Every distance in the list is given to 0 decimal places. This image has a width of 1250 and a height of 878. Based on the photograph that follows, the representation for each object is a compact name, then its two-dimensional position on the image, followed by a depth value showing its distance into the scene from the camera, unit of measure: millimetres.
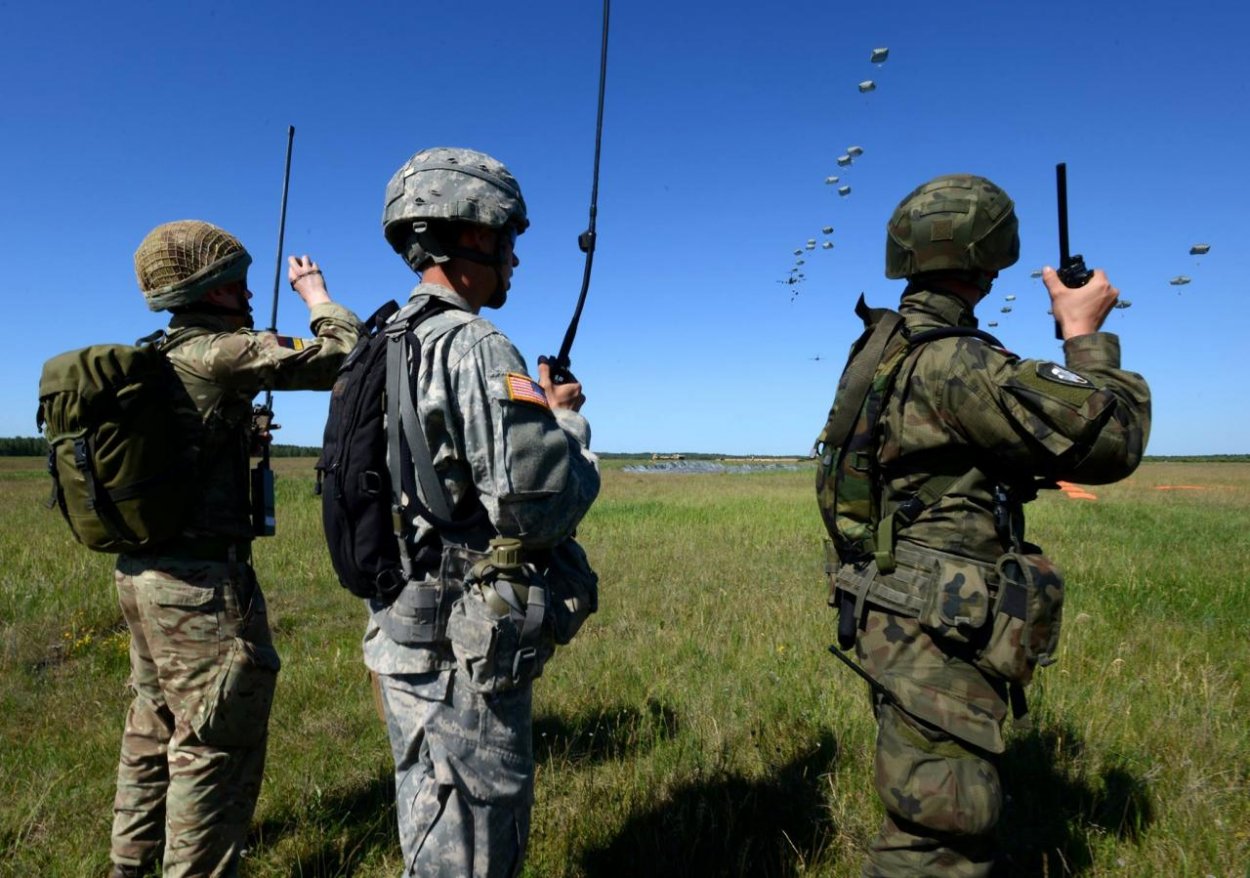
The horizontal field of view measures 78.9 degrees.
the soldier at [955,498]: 2396
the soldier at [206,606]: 2941
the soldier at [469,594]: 2064
